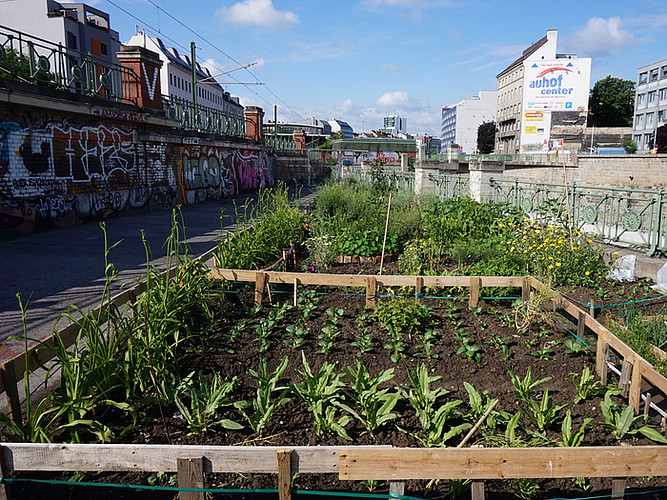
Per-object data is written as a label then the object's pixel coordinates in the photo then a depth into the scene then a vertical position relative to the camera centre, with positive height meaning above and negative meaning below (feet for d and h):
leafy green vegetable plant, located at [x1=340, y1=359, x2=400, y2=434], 11.10 -5.17
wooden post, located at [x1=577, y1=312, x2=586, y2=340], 15.79 -4.73
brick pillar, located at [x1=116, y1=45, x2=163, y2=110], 54.44 +10.46
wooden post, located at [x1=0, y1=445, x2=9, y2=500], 8.40 -5.07
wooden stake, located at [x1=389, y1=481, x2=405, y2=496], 8.21 -5.09
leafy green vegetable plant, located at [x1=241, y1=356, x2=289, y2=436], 11.00 -5.25
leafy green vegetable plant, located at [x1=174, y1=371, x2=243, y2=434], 10.94 -5.26
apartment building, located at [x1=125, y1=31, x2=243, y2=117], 207.31 +42.91
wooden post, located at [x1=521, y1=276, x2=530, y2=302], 19.22 -4.42
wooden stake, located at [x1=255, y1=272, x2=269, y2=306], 19.31 -4.35
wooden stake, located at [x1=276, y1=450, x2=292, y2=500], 8.12 -4.85
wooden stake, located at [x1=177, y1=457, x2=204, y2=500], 8.14 -4.84
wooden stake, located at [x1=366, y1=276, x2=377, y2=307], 18.78 -4.37
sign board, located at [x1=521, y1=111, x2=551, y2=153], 235.81 +21.03
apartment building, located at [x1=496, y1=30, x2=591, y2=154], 232.32 +35.13
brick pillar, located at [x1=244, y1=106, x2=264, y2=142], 106.11 +10.27
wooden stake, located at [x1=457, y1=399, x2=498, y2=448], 9.65 -4.84
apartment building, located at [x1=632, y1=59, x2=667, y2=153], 217.15 +31.79
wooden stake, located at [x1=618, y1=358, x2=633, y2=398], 13.12 -5.27
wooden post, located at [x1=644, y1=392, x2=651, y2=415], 11.95 -5.41
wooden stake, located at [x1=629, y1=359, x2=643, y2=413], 12.25 -5.11
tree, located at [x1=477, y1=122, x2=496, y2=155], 302.25 +21.86
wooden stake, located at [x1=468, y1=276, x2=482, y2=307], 19.21 -4.53
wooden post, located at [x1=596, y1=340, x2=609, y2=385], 13.85 -5.13
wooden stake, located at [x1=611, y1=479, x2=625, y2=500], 8.84 -5.45
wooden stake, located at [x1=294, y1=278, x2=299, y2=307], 19.17 -4.59
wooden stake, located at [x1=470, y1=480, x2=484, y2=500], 8.51 -5.31
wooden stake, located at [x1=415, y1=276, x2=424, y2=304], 19.00 -4.20
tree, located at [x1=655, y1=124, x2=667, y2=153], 190.90 +14.00
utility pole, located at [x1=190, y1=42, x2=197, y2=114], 79.24 +18.54
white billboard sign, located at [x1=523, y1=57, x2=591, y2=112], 234.17 +41.81
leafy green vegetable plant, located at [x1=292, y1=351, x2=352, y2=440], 10.96 -5.22
